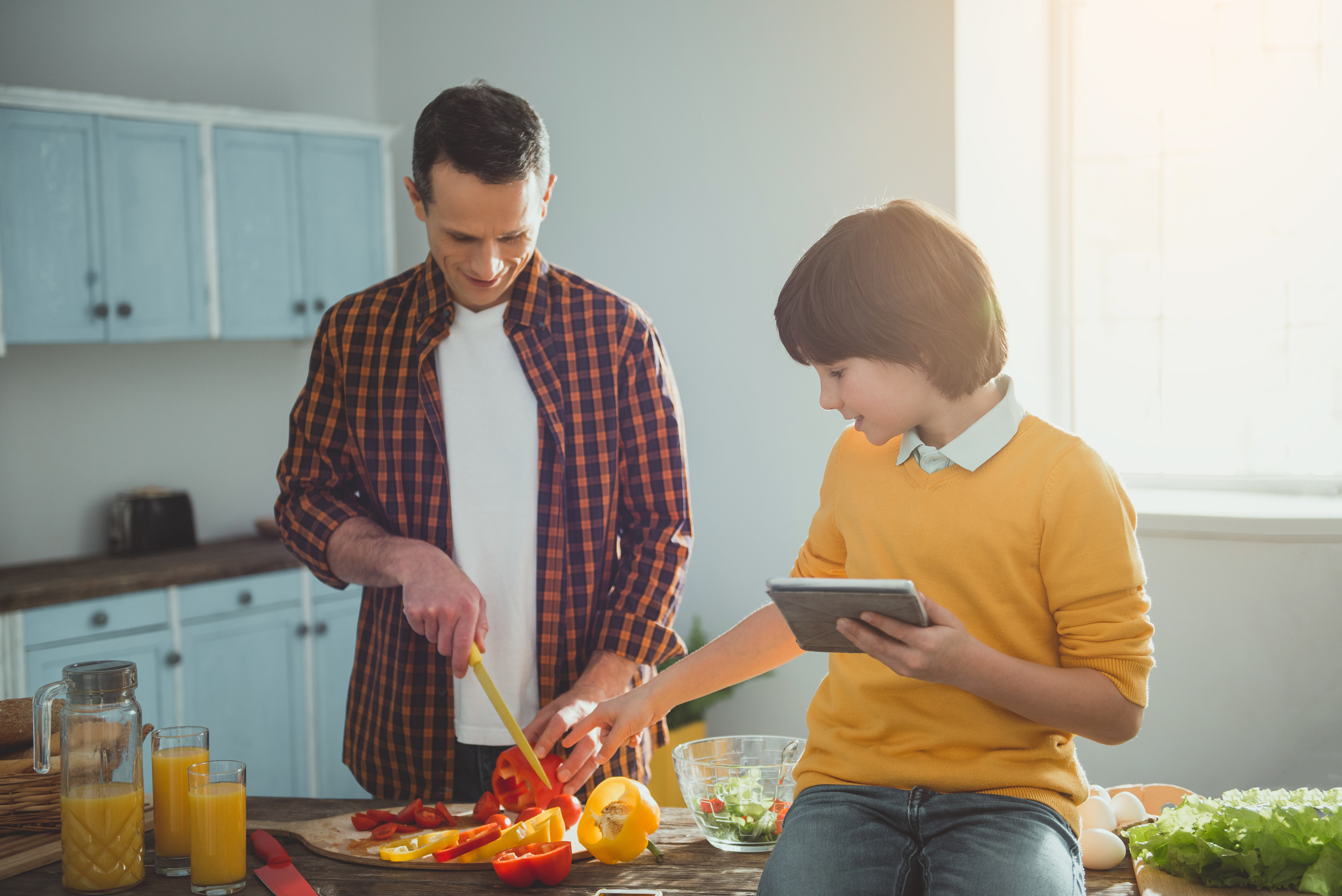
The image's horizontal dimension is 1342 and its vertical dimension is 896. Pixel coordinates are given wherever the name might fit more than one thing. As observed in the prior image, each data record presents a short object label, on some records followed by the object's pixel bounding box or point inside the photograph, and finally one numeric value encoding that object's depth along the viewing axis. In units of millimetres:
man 1742
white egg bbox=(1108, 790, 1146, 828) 1396
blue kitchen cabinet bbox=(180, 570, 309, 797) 3449
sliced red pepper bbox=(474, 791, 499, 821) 1445
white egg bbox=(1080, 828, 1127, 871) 1291
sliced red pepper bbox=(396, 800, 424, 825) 1453
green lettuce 1187
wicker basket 1452
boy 1111
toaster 3637
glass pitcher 1282
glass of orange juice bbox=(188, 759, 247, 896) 1265
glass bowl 1365
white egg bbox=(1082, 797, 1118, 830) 1349
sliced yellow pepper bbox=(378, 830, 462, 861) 1349
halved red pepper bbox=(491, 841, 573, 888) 1257
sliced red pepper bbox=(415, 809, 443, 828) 1449
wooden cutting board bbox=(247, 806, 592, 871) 1344
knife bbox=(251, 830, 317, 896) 1266
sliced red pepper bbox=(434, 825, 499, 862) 1342
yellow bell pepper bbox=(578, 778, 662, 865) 1321
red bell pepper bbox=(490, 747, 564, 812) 1477
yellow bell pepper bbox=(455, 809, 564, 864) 1319
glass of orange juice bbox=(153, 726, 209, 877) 1326
